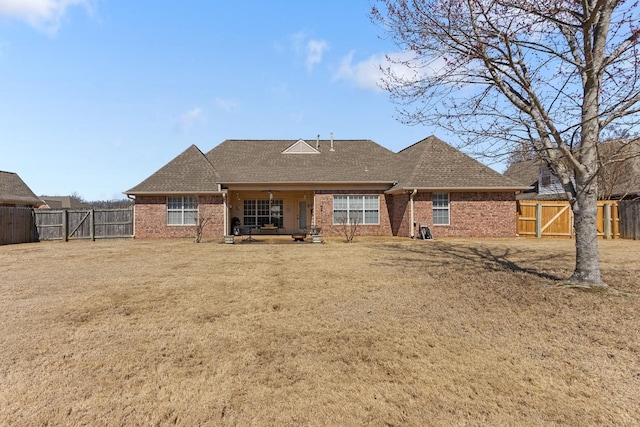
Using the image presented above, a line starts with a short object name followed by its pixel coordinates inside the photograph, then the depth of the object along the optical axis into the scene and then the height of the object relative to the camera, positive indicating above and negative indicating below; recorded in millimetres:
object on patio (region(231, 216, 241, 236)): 21052 -635
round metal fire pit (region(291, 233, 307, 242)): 16625 -1137
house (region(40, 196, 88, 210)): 63503 +2571
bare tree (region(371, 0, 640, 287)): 6363 +2583
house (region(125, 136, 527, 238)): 18125 +1070
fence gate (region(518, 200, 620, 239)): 17953 -423
